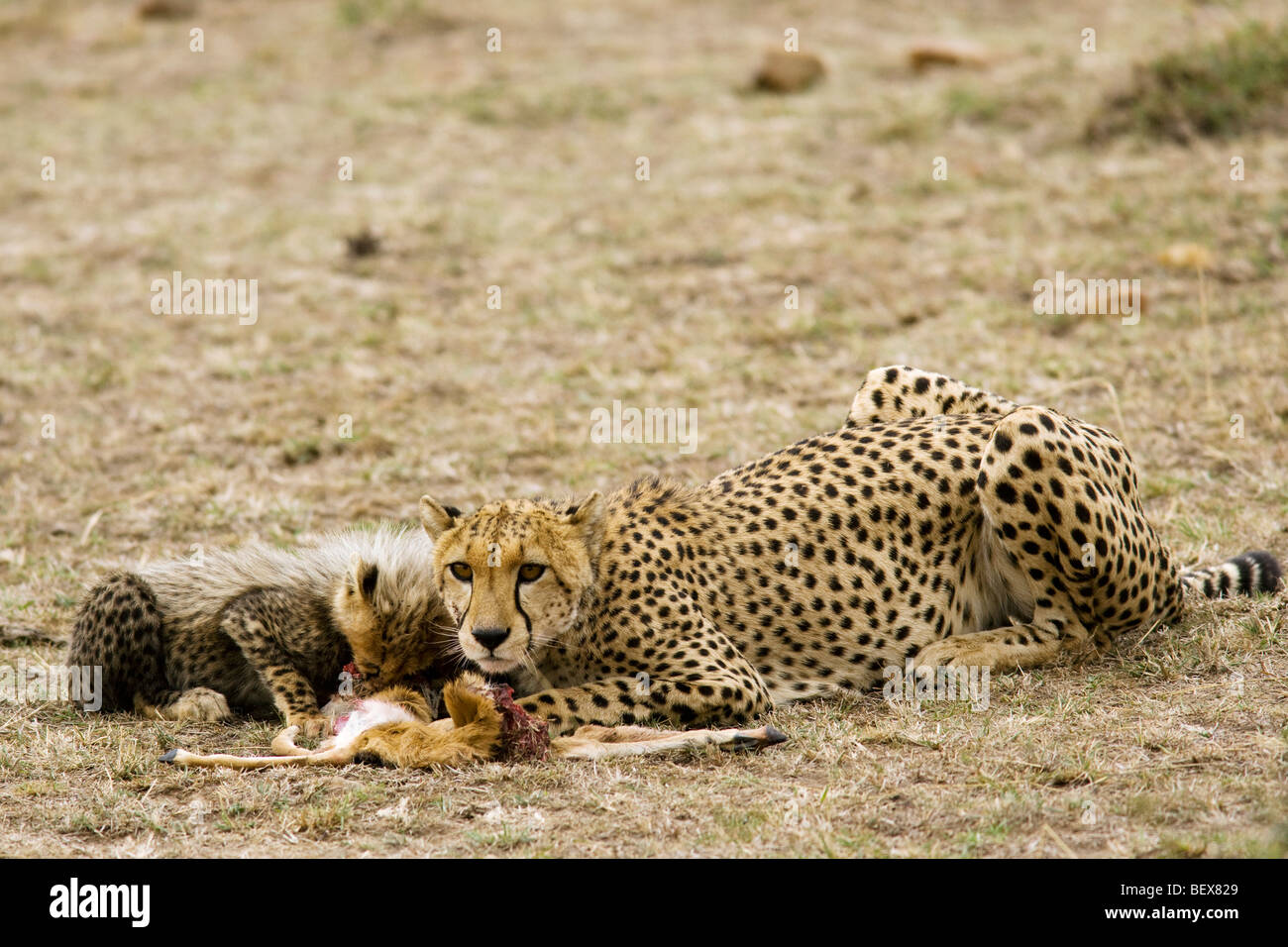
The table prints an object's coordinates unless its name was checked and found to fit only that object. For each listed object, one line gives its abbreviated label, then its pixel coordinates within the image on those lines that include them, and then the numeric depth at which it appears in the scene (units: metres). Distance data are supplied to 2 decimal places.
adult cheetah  5.09
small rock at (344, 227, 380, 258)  11.20
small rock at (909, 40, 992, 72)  14.35
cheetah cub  5.15
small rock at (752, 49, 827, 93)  14.22
